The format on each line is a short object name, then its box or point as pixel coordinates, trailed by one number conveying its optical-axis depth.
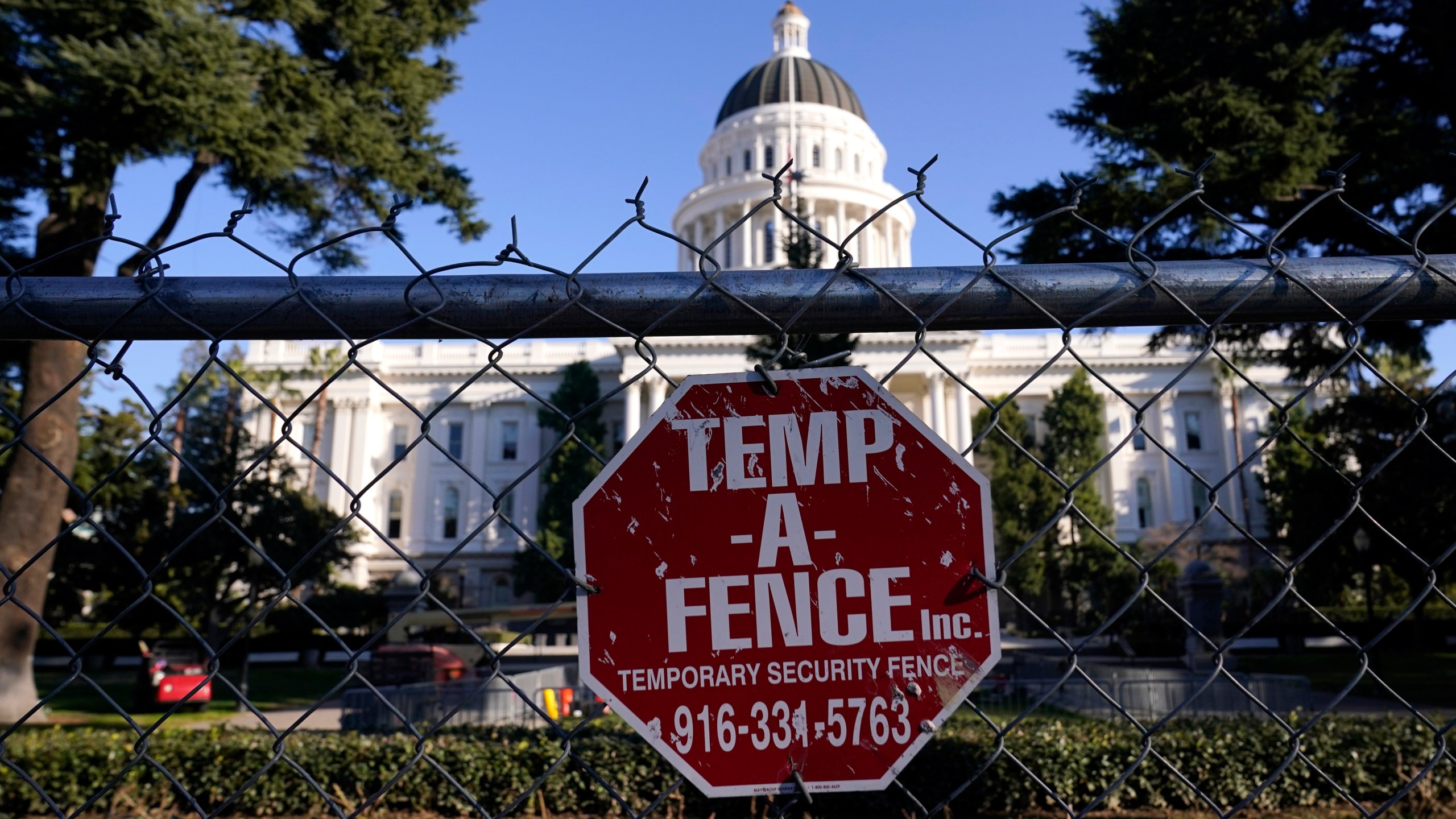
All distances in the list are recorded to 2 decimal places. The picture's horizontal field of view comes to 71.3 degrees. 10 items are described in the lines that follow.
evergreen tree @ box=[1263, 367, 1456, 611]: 16.75
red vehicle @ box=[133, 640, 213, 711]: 16.03
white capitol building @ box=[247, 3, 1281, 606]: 49.81
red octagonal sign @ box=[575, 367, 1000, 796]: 1.31
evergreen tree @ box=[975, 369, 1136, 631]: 38.38
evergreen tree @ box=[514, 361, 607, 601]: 41.00
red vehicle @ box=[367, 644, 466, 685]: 20.03
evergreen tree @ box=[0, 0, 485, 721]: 11.05
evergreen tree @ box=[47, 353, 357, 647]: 22.33
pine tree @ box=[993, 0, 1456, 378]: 12.59
